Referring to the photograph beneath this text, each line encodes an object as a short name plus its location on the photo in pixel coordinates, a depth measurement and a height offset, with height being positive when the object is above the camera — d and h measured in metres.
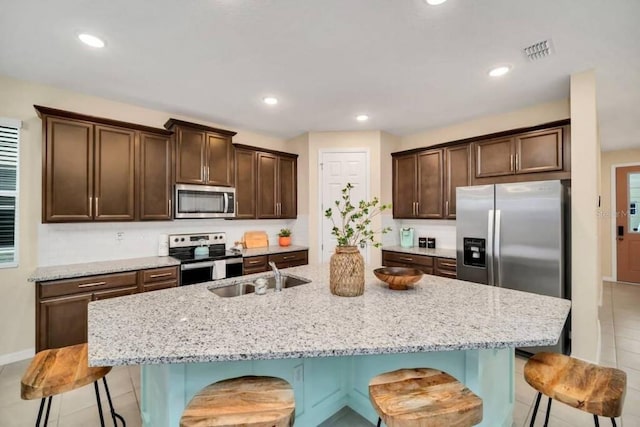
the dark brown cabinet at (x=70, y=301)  2.53 -0.76
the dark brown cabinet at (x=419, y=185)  4.11 +0.46
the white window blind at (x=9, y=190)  2.75 +0.27
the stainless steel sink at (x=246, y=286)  2.14 -0.54
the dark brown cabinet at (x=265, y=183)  4.20 +0.51
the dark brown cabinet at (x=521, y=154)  3.13 +0.72
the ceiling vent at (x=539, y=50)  2.21 +1.30
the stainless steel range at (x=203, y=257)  3.32 -0.49
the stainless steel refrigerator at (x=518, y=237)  2.74 -0.23
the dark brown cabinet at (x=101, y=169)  2.75 +0.51
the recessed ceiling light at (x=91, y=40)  2.14 +1.34
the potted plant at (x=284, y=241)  4.71 -0.39
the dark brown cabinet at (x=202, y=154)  3.48 +0.80
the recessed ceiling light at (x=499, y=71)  2.56 +1.31
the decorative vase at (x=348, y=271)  1.75 -0.33
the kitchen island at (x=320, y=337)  1.15 -0.51
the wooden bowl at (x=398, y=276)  1.84 -0.40
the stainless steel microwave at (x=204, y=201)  3.51 +0.20
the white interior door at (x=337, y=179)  4.43 +0.57
